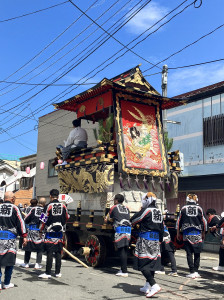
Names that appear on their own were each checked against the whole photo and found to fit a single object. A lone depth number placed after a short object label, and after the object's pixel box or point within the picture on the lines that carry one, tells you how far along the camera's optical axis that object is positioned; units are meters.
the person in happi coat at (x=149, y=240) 5.95
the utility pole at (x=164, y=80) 14.20
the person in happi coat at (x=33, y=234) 8.45
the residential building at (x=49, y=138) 25.64
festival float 8.92
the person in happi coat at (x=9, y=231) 5.84
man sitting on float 10.62
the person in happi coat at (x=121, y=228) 7.58
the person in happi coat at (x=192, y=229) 7.84
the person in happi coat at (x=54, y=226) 7.13
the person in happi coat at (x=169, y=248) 8.05
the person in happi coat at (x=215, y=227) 9.03
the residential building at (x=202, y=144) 15.55
